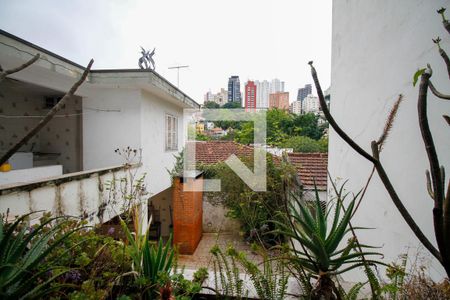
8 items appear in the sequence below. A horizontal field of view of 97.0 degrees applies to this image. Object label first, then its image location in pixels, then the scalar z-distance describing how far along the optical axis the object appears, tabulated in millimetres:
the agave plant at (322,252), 1228
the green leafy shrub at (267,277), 1378
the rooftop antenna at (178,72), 10089
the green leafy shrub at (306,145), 10133
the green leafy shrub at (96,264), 1291
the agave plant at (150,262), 1422
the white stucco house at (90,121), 4531
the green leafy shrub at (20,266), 983
